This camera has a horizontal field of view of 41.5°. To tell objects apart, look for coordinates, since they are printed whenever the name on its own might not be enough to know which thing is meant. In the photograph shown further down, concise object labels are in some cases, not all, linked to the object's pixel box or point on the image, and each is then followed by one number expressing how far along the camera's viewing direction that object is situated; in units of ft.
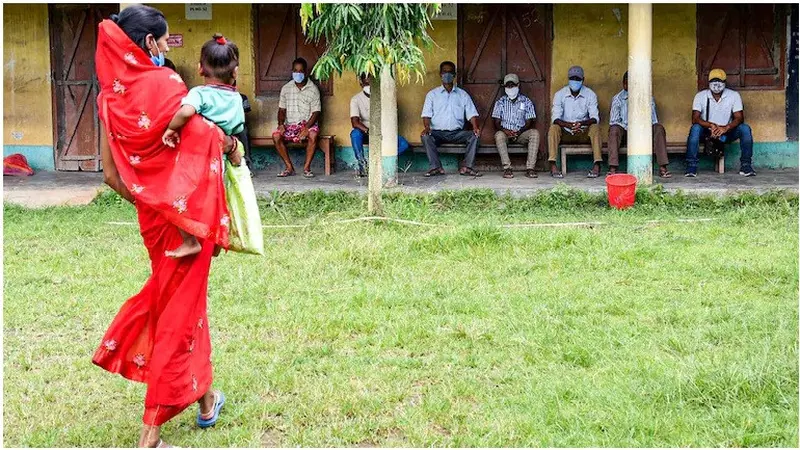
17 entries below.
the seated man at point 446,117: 41.29
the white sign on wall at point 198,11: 44.27
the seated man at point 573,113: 40.88
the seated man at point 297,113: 42.34
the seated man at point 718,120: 39.93
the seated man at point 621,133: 39.99
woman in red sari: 12.95
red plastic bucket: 34.09
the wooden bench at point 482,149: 41.47
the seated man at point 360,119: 41.98
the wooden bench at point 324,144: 42.65
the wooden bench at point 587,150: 40.91
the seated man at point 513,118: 41.09
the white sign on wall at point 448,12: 42.68
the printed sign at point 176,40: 44.57
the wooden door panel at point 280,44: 43.83
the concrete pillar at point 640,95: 37.91
